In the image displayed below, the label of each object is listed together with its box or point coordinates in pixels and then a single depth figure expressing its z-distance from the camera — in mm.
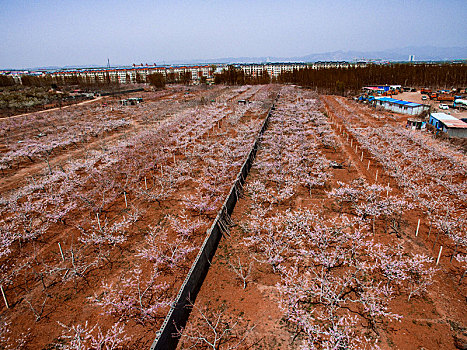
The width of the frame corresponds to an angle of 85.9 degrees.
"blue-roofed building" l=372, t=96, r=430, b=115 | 44531
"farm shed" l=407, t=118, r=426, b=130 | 35406
